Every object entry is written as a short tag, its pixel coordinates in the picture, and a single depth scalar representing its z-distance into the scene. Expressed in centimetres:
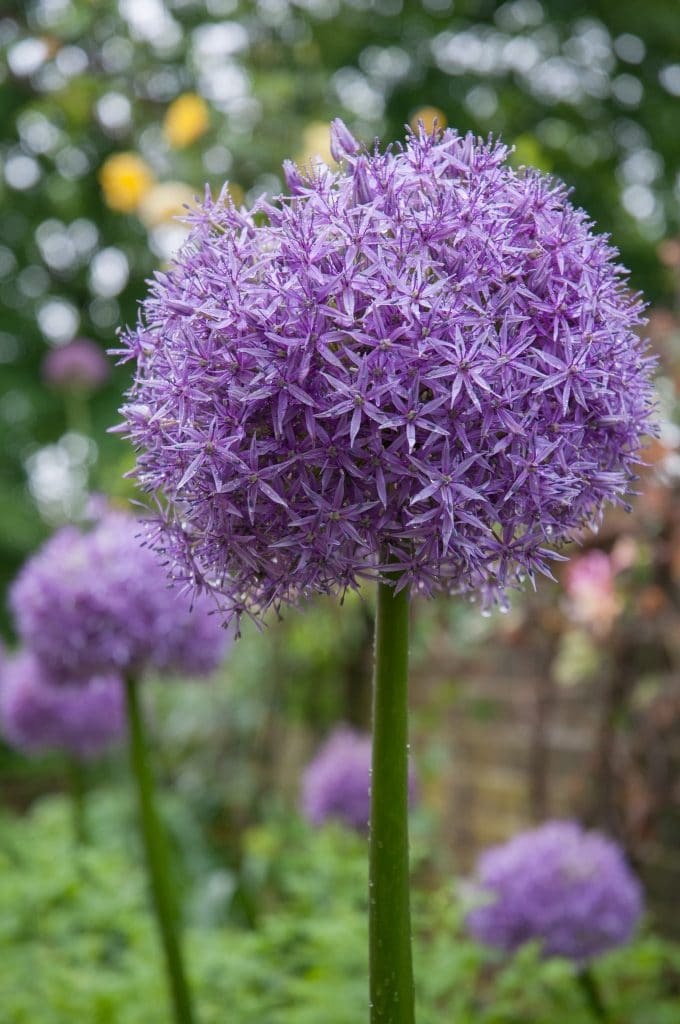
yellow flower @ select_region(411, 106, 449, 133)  319
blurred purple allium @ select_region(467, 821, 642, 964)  222
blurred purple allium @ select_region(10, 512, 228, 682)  211
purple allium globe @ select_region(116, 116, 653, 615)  104
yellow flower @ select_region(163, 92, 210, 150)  363
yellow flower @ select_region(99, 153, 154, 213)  383
